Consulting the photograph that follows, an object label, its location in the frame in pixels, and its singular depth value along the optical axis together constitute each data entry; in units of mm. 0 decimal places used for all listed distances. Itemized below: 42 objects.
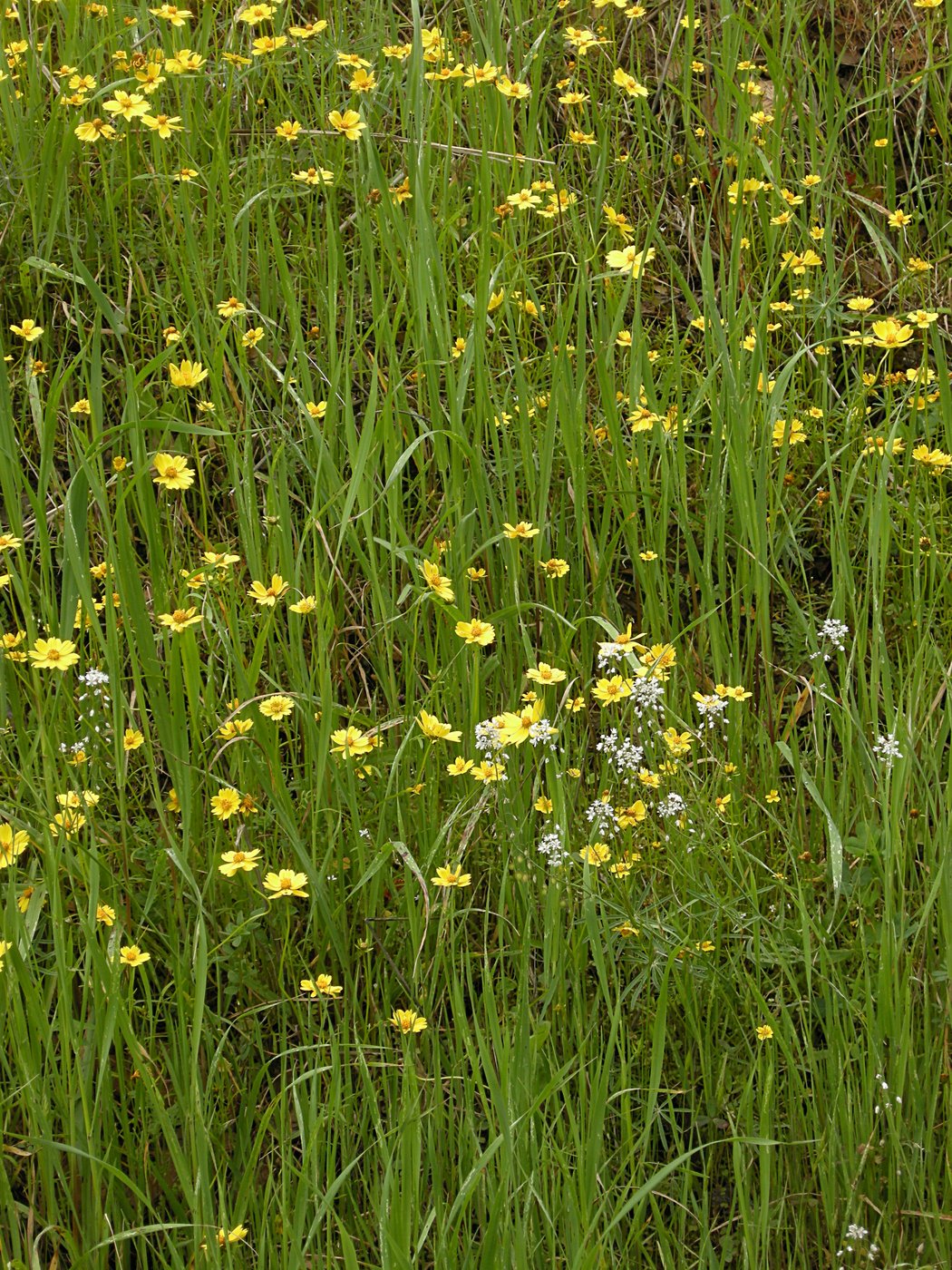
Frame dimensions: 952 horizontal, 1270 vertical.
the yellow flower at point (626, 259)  2954
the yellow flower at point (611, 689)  2781
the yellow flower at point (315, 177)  2975
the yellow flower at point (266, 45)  3072
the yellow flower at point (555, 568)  2848
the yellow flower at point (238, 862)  2701
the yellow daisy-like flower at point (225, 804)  2733
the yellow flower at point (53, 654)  2754
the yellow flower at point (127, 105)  2987
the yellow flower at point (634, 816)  2731
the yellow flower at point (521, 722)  2723
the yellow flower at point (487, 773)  2731
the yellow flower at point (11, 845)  2675
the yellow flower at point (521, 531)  2840
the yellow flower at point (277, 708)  2761
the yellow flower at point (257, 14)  3052
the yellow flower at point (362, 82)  3057
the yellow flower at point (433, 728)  2743
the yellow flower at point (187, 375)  2885
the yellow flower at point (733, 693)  2792
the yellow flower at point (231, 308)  2938
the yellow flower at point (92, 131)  3008
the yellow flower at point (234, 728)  2753
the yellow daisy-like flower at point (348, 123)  3000
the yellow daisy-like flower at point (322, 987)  2677
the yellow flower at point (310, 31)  3042
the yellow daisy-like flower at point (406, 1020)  2653
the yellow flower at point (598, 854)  2699
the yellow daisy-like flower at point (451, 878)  2698
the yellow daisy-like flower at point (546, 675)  2759
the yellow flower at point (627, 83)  3076
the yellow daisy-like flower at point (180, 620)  2737
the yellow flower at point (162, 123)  2983
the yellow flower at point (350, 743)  2750
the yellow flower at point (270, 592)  2779
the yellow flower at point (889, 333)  2931
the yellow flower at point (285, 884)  2694
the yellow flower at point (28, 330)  2942
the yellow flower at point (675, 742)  2755
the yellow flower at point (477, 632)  2782
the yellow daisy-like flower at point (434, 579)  2809
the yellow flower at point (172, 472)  2831
